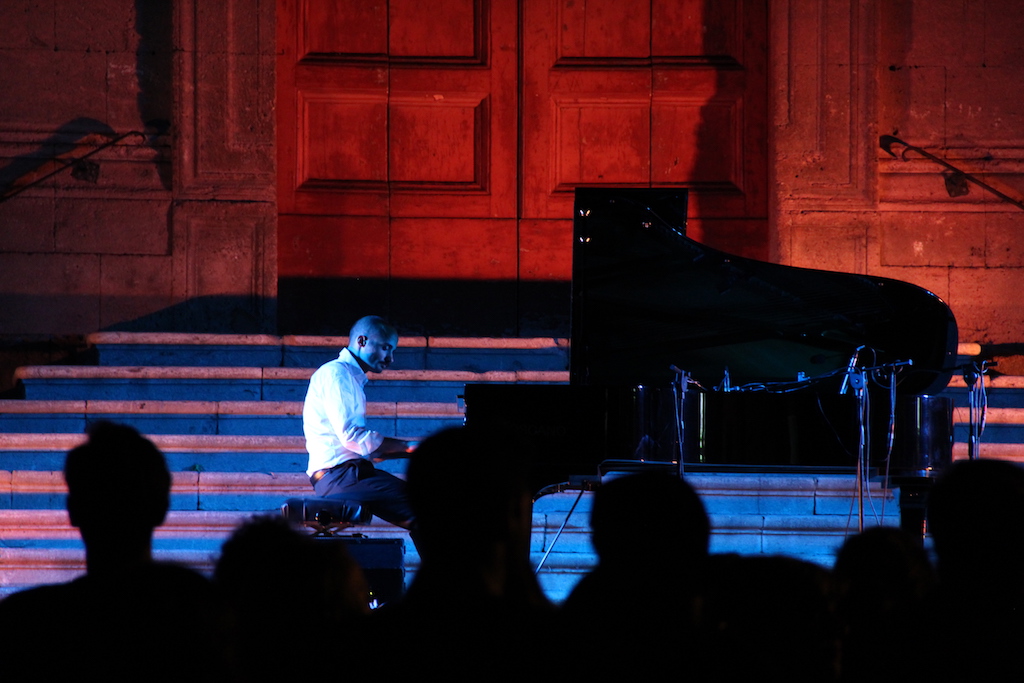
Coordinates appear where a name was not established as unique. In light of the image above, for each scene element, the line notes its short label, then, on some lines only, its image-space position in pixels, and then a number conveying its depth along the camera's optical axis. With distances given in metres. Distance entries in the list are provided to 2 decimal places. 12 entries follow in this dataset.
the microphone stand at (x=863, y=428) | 19.74
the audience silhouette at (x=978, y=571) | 11.14
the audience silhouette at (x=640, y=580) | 10.10
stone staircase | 20.78
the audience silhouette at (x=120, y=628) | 9.67
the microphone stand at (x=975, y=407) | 19.82
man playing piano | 20.01
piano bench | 19.63
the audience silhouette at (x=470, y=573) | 9.59
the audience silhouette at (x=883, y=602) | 11.21
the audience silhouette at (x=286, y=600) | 10.09
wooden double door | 22.93
